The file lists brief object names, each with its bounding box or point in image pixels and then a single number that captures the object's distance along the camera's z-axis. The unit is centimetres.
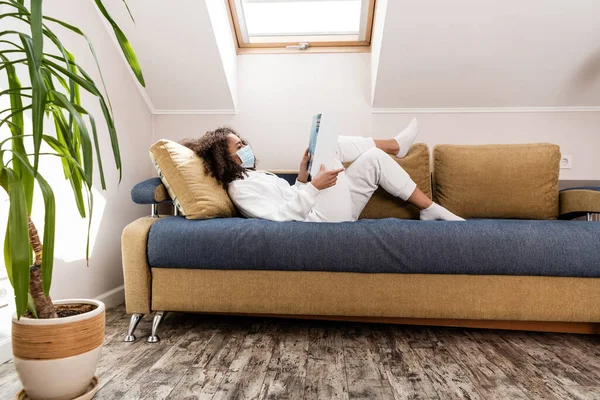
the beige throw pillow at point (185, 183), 188
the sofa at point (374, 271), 168
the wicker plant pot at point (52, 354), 108
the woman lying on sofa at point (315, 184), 190
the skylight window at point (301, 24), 291
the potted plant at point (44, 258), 87
